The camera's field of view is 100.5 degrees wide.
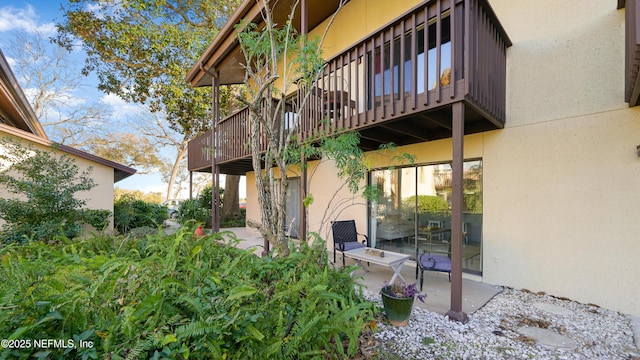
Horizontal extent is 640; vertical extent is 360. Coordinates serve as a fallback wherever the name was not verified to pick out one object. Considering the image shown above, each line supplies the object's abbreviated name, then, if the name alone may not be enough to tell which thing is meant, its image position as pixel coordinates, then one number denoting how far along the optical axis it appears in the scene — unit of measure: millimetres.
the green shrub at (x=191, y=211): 10883
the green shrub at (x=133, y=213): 10039
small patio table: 4016
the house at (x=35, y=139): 6328
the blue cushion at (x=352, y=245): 5277
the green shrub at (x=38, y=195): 5754
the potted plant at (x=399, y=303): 2912
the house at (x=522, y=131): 3361
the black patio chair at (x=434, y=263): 4020
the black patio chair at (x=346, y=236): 5336
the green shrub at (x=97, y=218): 7477
